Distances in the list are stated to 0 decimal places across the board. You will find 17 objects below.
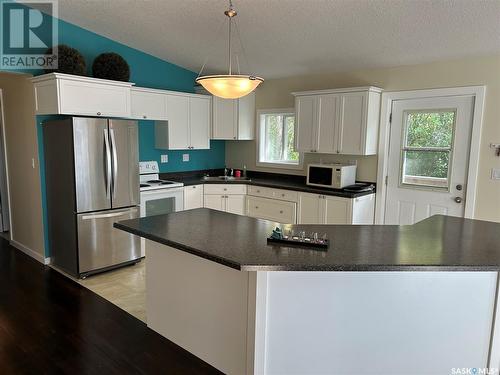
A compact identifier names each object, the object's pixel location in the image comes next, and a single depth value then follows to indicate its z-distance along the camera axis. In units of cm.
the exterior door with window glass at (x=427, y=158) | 388
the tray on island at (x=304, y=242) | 198
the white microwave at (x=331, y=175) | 436
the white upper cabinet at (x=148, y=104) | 456
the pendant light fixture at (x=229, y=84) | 239
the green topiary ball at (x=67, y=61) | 368
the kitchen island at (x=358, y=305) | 188
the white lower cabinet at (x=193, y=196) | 495
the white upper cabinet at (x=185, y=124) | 498
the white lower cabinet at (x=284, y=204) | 429
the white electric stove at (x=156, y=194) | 443
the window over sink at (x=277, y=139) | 545
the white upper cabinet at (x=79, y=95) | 361
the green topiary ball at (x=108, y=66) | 400
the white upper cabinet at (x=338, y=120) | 426
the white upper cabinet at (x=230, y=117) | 547
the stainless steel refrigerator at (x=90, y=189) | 370
